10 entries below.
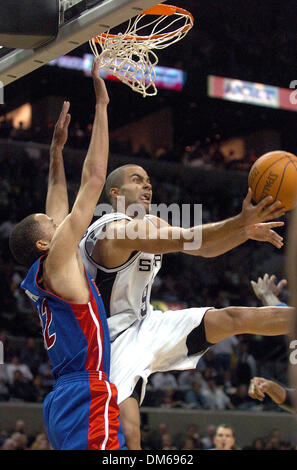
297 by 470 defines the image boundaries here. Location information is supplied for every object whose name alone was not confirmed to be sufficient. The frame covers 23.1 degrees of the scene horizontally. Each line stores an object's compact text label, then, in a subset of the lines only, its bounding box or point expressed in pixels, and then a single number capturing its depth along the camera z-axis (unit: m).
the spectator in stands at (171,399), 10.97
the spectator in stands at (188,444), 9.98
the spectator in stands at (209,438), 10.23
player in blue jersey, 3.54
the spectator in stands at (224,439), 8.14
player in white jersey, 4.12
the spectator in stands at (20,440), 8.79
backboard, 3.73
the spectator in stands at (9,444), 8.66
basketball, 3.49
